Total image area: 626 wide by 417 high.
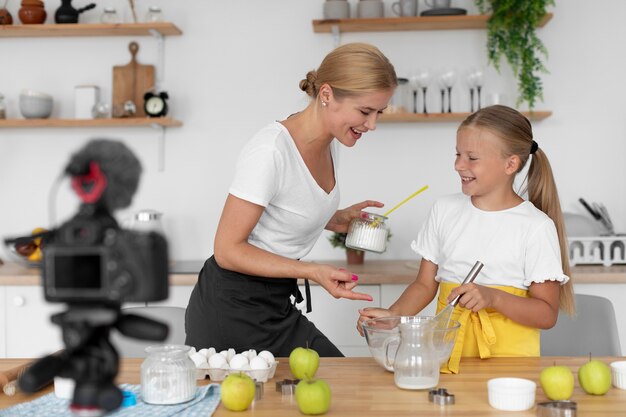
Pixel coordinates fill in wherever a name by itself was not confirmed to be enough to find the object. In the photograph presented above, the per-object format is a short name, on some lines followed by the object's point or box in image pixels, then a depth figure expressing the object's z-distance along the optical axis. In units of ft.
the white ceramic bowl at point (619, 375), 4.77
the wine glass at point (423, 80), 10.85
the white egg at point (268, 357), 4.97
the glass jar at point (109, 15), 11.31
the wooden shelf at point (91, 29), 11.06
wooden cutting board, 11.60
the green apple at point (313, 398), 4.11
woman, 5.82
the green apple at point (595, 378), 4.52
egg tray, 4.84
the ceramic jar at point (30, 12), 11.30
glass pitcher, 4.69
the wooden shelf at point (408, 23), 10.78
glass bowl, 4.94
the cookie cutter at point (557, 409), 4.03
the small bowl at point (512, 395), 4.25
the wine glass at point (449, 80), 10.86
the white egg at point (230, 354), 5.07
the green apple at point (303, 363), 4.85
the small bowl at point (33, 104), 11.24
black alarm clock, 11.17
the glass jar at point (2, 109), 11.46
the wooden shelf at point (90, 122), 11.06
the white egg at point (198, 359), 5.02
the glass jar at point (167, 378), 4.44
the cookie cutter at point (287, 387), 4.63
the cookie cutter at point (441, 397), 4.38
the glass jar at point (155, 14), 11.25
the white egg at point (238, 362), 4.90
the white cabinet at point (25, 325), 10.18
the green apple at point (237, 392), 4.25
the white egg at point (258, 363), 4.86
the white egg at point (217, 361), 4.96
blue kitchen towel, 4.28
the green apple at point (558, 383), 4.35
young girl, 6.10
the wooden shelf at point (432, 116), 10.84
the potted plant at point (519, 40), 10.52
